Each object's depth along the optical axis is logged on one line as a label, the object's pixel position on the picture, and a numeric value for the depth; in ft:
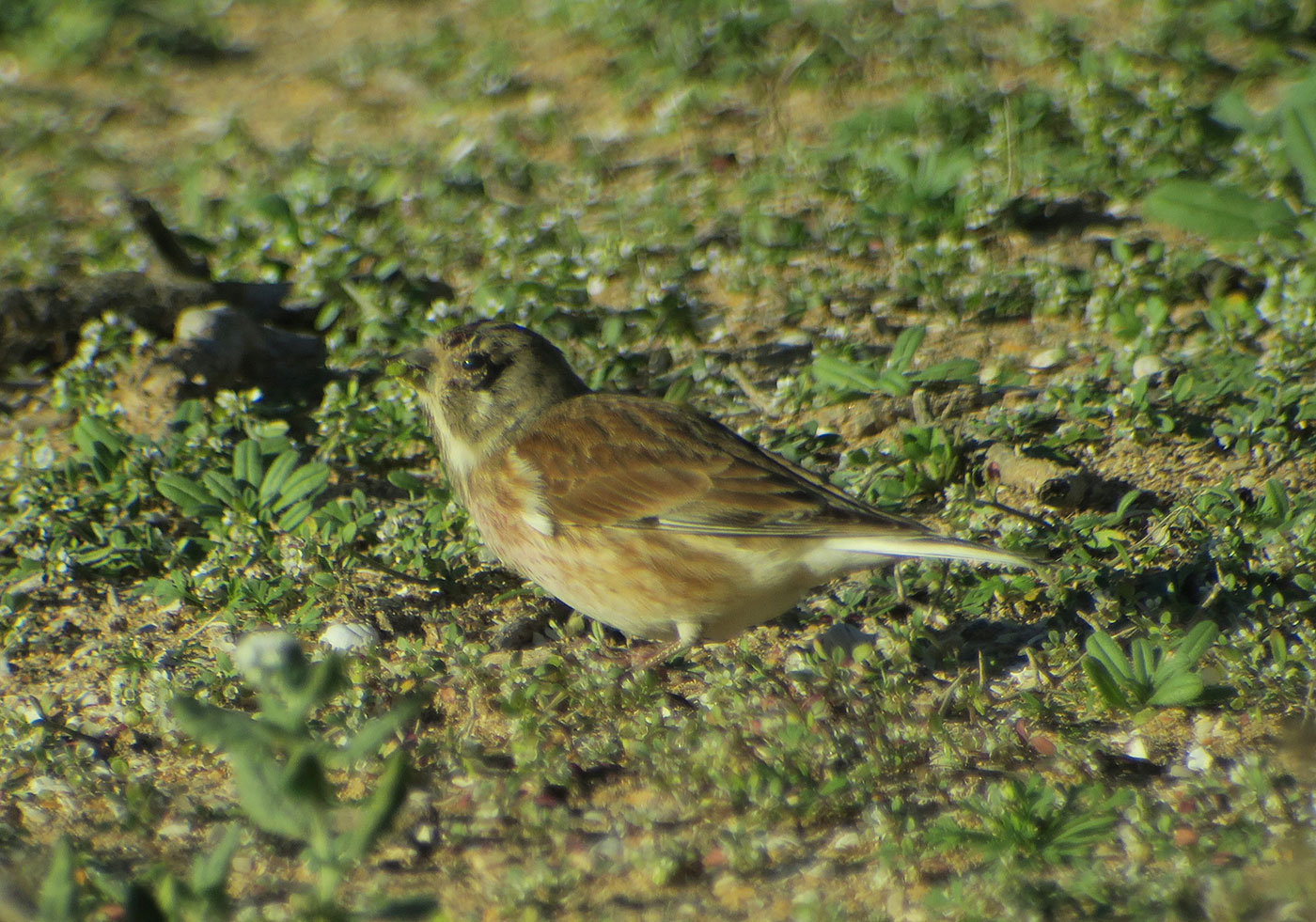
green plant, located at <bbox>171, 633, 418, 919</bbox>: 17.08
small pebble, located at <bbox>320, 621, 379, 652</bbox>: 28.81
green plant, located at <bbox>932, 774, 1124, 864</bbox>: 21.09
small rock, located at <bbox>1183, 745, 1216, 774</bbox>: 23.68
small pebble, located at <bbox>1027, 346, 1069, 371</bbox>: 36.42
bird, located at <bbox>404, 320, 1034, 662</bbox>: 26.63
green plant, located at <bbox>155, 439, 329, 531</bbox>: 31.55
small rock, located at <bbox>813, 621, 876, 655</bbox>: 28.37
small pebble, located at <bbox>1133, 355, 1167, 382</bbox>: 34.55
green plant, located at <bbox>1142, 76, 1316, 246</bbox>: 24.90
